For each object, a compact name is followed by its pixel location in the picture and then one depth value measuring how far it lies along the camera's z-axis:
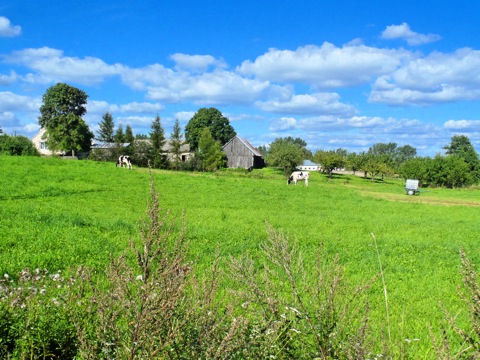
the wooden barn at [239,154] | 81.81
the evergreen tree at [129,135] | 75.00
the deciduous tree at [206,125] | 100.38
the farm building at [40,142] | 92.00
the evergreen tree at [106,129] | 95.50
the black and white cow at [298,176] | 46.03
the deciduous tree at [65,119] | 74.31
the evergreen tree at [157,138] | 70.50
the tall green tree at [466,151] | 84.38
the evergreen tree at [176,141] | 73.88
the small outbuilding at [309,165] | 133.45
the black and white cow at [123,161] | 44.91
